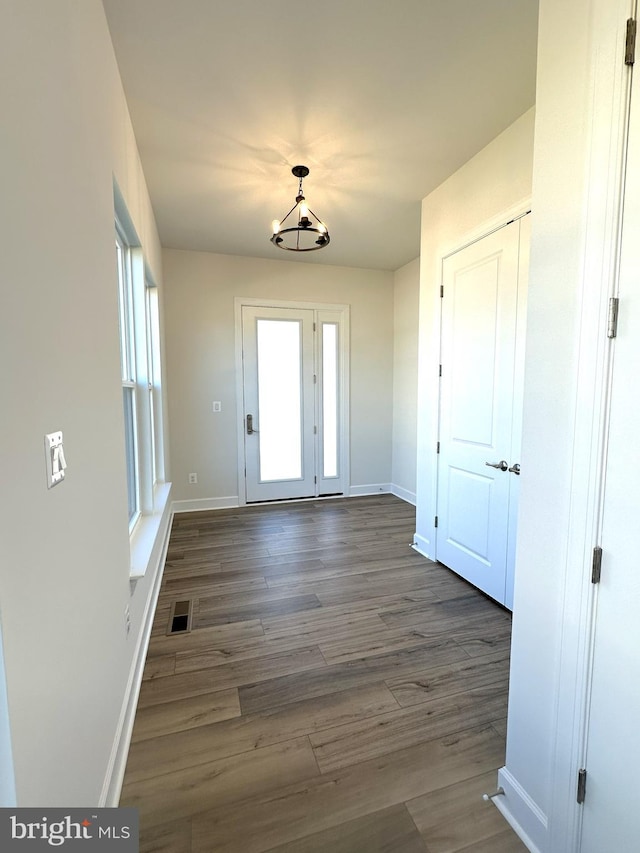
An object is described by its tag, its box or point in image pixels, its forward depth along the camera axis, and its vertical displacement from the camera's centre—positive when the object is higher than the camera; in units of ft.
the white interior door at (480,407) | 7.50 -0.42
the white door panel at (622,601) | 2.90 -1.72
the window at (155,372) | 10.16 +0.45
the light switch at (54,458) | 2.74 -0.54
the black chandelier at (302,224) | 8.16 +3.61
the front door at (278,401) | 14.43 -0.50
